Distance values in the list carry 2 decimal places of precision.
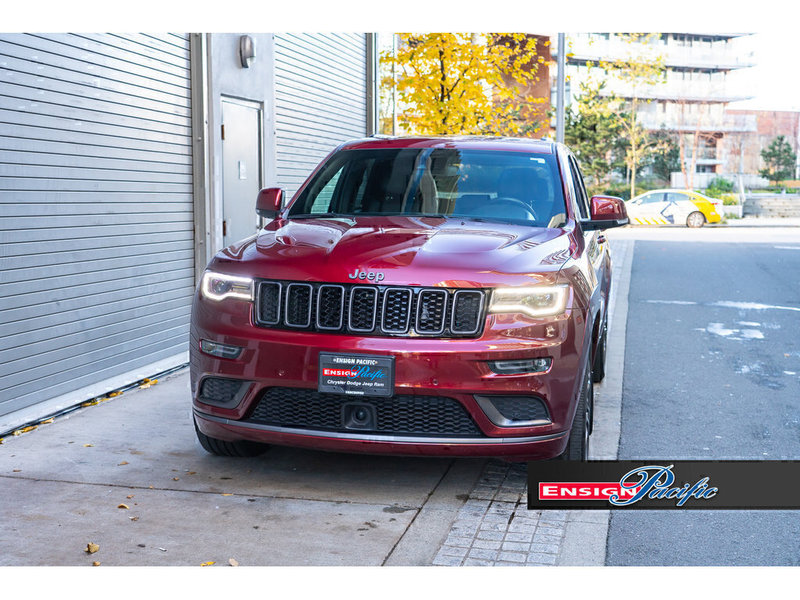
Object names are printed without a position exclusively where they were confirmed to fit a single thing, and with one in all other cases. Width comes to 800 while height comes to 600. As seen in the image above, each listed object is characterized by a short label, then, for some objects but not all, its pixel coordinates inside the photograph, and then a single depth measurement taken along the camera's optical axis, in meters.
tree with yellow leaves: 15.91
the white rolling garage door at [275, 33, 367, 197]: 12.22
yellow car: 36.19
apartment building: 64.74
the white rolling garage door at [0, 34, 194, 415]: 6.52
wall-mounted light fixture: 10.30
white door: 10.13
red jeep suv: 4.73
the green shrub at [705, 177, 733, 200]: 54.05
